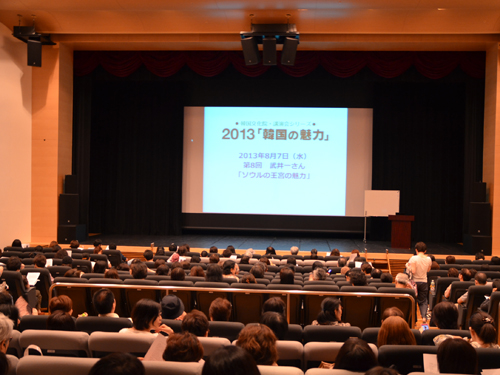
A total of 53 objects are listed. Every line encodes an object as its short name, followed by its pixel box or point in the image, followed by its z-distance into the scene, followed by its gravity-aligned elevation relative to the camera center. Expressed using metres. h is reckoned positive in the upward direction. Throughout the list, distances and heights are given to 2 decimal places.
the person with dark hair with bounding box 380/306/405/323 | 3.38 -0.94
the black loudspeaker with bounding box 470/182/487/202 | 10.95 -0.09
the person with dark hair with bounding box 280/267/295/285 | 5.12 -1.03
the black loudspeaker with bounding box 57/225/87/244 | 11.60 -1.35
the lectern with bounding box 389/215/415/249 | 11.26 -1.06
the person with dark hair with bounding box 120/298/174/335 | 3.14 -0.94
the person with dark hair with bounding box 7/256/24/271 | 5.56 -1.04
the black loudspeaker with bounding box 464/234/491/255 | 10.73 -1.31
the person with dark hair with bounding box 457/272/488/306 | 5.25 -1.09
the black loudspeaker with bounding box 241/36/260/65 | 9.67 +2.90
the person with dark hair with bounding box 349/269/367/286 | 5.09 -1.04
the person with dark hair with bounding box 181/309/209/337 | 2.95 -0.92
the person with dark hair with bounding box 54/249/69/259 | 6.86 -1.13
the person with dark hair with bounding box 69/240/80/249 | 8.22 -1.17
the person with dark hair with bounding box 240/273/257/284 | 5.01 -1.05
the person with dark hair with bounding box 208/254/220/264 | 6.73 -1.14
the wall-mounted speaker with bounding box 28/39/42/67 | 10.48 +2.93
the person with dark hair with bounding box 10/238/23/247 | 8.59 -1.22
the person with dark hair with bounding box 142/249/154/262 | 7.66 -1.23
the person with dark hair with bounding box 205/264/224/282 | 5.24 -1.04
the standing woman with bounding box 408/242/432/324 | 6.72 -1.31
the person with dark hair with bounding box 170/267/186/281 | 5.07 -1.02
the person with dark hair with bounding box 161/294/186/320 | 3.69 -1.02
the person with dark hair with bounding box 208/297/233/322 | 3.58 -1.00
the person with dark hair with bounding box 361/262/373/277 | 6.18 -1.11
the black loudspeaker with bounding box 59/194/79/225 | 11.68 -0.74
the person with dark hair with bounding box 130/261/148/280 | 5.19 -1.01
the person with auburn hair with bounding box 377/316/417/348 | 2.93 -0.95
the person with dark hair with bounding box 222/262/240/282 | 5.84 -1.10
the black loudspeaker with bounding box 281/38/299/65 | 9.62 +2.89
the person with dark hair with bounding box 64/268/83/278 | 5.25 -1.08
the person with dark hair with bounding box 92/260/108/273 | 5.82 -1.11
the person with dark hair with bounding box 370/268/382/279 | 6.44 -1.24
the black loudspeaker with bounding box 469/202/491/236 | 10.81 -0.71
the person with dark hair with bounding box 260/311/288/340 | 3.02 -0.93
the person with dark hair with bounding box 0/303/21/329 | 3.27 -0.96
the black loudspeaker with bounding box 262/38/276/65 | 9.66 +2.88
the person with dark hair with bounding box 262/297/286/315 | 3.59 -0.96
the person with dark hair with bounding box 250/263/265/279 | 5.70 -1.09
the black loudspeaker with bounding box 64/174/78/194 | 11.75 -0.12
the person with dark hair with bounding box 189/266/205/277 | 5.80 -1.14
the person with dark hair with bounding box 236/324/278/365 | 2.36 -0.84
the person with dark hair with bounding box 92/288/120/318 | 3.63 -0.97
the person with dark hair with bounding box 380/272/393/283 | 5.64 -1.13
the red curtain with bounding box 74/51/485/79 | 11.62 +3.25
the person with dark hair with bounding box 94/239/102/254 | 7.94 -1.18
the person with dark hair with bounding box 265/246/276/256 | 8.80 -1.29
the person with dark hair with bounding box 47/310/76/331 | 3.09 -0.97
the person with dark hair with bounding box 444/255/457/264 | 7.45 -1.18
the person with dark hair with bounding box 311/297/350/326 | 3.58 -1.01
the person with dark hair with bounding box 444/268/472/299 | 5.77 -1.10
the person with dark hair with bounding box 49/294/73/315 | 3.58 -0.98
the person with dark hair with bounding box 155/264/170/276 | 5.72 -1.11
